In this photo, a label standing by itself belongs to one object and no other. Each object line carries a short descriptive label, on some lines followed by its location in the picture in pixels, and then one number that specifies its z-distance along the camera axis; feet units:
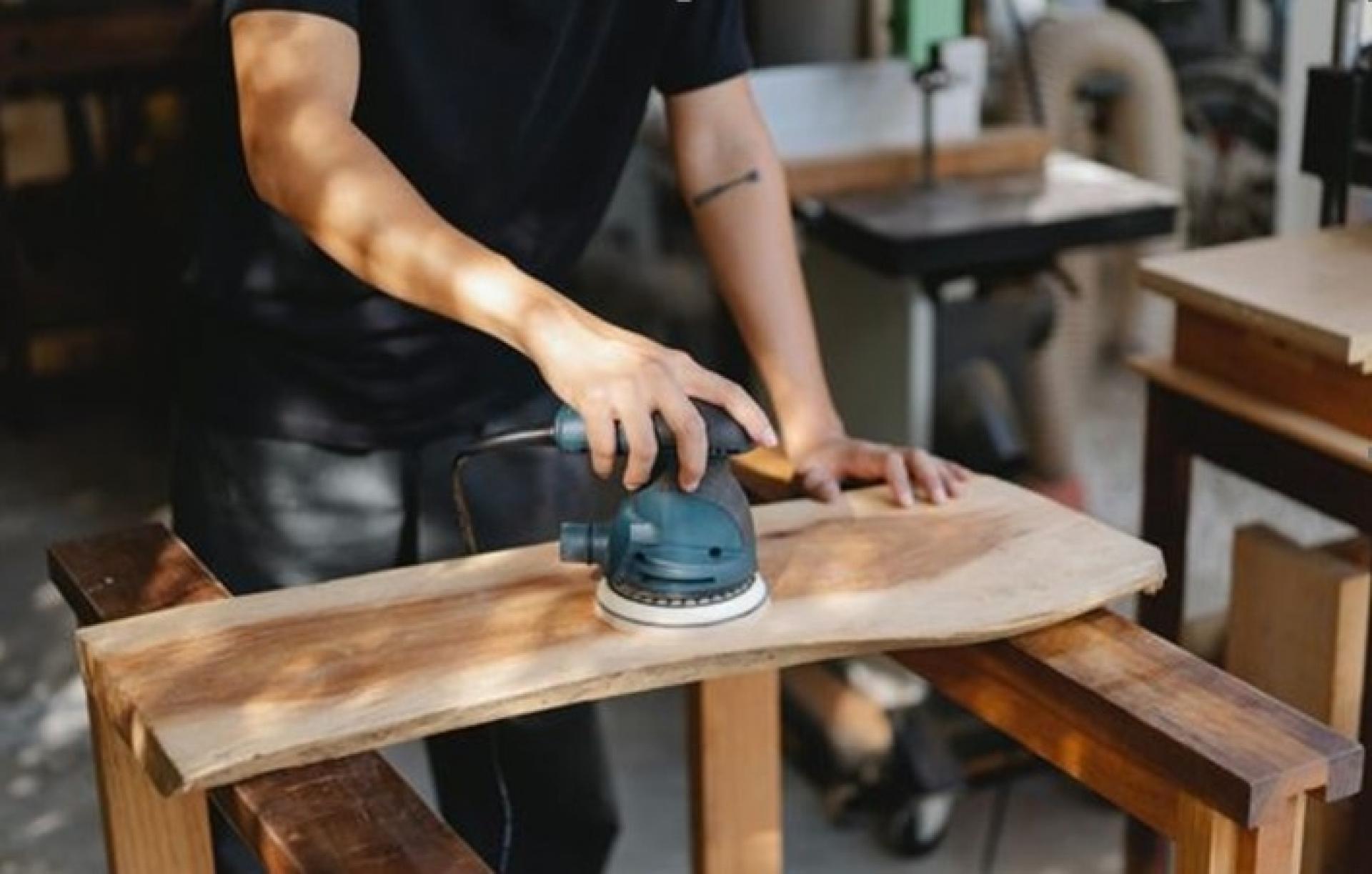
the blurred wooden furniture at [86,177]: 18.05
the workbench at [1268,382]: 8.85
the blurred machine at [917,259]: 12.20
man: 8.42
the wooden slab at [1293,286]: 8.70
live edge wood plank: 7.22
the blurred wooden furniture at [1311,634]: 9.18
